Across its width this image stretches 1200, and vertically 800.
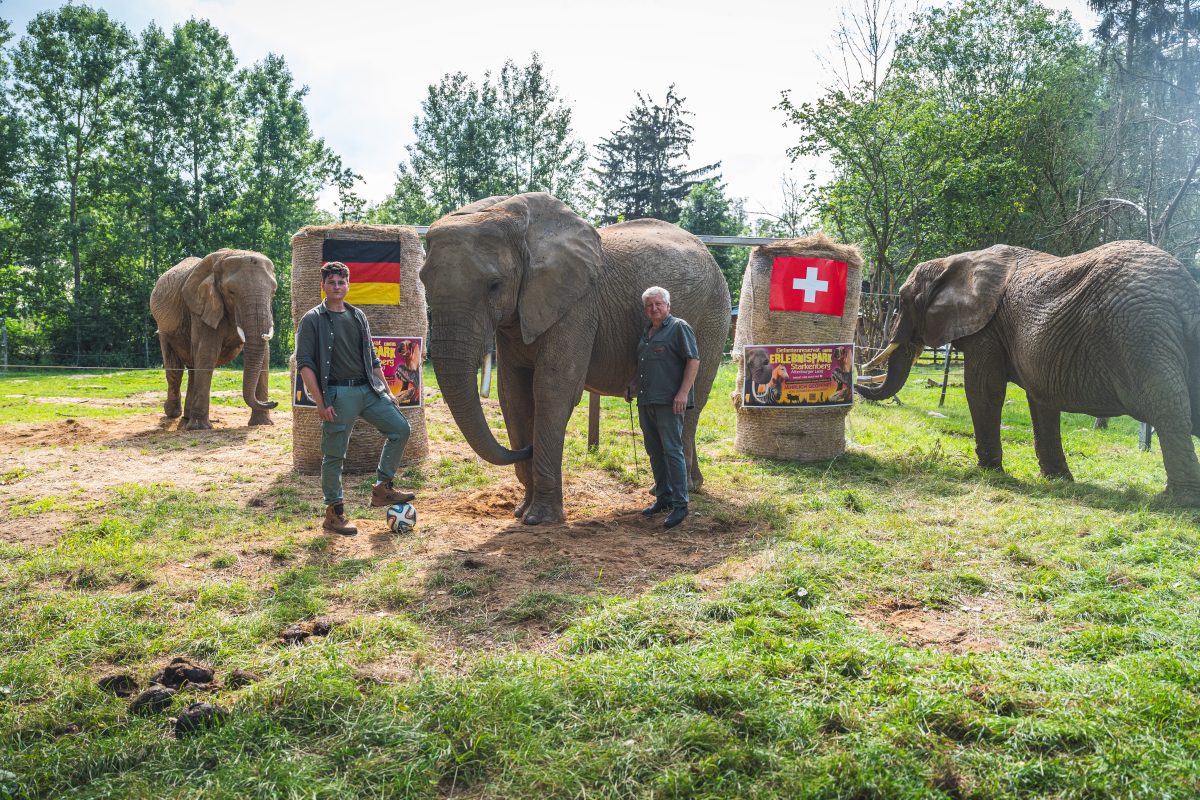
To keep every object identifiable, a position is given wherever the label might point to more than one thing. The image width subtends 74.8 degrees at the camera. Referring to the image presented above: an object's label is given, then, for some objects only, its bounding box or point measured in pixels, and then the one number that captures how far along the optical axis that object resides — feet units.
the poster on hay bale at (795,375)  33.47
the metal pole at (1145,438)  34.71
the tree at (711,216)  140.56
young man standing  21.01
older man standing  22.99
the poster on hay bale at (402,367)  30.09
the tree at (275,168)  125.39
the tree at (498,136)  142.61
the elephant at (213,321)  40.11
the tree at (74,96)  103.55
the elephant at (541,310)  19.98
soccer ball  21.49
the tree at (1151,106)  60.95
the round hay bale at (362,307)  30.14
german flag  30.22
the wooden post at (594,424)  36.22
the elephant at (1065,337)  24.34
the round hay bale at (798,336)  33.60
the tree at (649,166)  152.05
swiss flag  33.40
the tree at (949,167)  58.70
